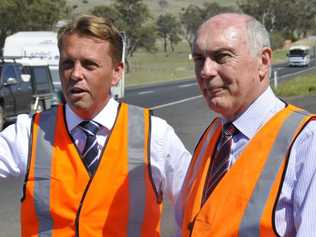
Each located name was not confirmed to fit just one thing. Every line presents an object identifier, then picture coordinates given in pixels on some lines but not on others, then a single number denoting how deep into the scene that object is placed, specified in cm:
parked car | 1833
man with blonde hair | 303
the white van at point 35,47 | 2770
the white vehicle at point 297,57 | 8169
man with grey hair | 235
